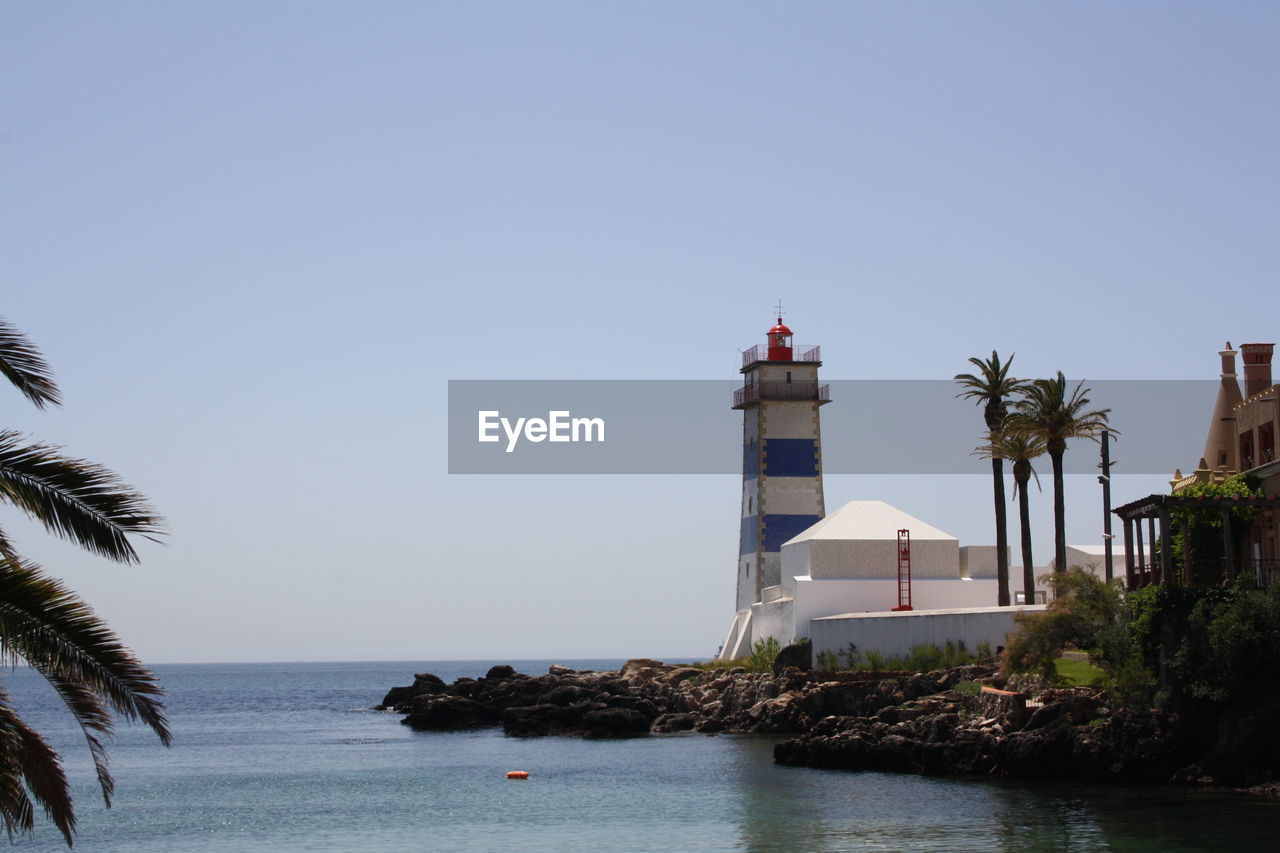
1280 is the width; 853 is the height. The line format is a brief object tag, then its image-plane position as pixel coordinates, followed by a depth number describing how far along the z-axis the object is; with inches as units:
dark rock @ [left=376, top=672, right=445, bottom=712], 2827.3
